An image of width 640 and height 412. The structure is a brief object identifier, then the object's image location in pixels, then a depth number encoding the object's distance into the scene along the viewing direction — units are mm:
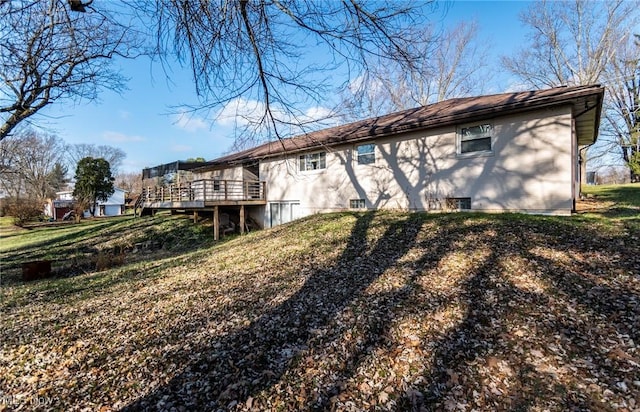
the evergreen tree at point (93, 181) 31781
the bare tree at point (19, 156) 9109
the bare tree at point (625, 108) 21891
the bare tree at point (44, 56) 4051
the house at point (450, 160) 8359
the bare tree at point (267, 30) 3484
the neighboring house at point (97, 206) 34906
